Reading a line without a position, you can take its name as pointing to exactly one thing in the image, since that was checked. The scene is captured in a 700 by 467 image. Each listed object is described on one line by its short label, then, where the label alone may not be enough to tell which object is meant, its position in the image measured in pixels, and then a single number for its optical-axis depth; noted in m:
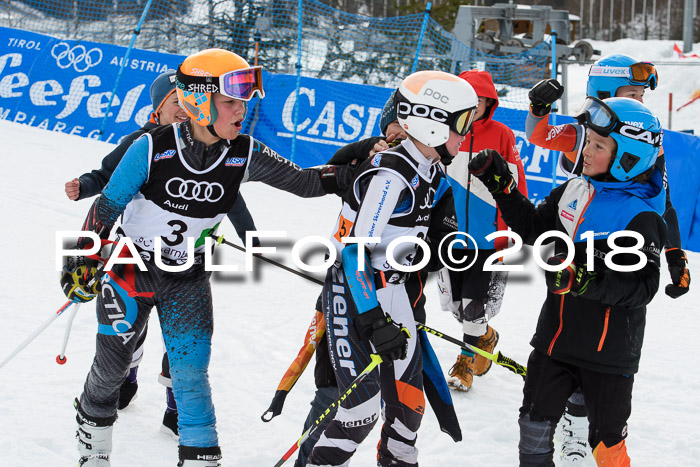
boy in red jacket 10.11
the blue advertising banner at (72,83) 22.86
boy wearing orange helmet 6.68
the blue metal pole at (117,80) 22.92
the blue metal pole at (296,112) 22.05
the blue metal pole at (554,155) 19.61
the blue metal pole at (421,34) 22.16
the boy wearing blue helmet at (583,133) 7.82
